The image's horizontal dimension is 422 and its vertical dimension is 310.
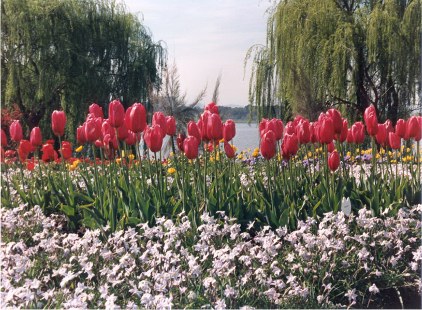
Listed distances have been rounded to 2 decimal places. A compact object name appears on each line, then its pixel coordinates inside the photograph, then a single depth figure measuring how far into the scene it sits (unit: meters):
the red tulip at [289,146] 3.82
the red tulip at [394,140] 4.09
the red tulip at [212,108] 4.16
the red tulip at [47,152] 4.59
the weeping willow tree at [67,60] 14.17
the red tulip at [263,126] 3.88
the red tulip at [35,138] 4.23
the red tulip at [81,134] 4.21
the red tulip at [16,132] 4.13
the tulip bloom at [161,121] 3.78
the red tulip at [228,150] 4.01
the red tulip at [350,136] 4.32
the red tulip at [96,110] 4.25
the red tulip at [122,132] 3.91
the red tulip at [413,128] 4.00
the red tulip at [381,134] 4.15
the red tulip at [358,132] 4.23
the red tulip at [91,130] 3.79
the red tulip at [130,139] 4.13
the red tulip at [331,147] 4.23
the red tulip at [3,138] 4.25
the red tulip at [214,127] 3.62
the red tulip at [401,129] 4.08
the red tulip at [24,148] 4.39
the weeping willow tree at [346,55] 12.34
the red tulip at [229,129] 3.97
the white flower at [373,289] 2.69
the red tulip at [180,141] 4.25
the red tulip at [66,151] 4.60
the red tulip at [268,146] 3.62
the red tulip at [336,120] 3.83
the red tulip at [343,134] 4.05
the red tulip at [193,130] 3.82
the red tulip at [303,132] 3.94
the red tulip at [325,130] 3.71
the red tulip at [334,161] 3.82
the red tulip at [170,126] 3.92
